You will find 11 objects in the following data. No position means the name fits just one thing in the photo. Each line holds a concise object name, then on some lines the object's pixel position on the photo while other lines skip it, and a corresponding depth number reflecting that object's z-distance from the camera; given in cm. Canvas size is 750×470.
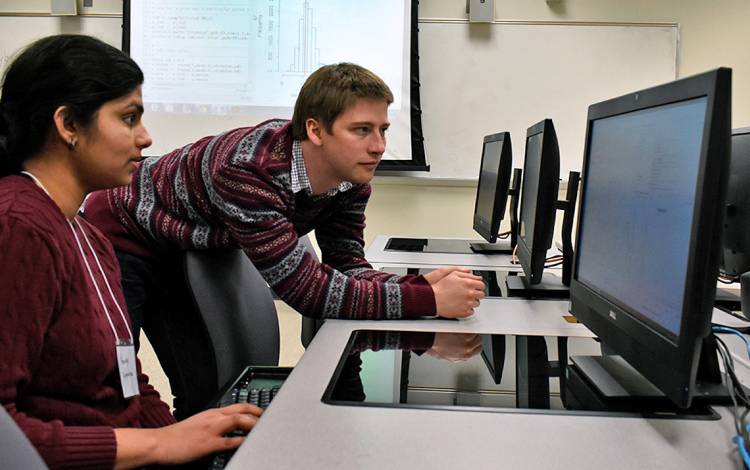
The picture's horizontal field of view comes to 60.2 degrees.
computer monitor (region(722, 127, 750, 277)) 142
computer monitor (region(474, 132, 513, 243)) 207
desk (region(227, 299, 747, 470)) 65
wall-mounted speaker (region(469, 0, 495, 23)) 329
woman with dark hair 76
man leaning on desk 122
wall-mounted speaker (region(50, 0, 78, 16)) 342
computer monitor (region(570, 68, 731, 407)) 63
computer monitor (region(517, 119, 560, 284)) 136
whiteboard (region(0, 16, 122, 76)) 347
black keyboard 100
